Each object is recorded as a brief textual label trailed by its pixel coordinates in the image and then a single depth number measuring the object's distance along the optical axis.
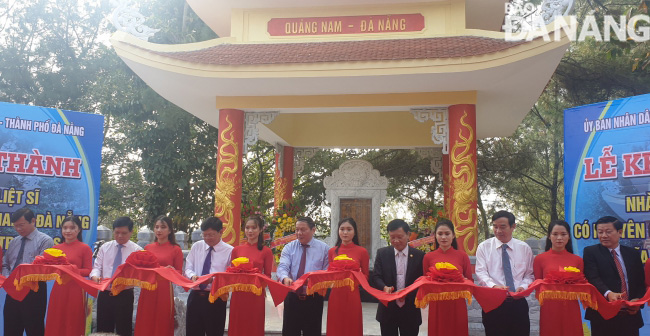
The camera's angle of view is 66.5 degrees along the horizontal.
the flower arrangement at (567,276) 3.78
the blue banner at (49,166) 5.81
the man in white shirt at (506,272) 4.05
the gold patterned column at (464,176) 7.71
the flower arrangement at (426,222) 10.25
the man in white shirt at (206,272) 4.33
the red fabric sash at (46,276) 4.36
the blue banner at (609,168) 5.21
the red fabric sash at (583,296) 3.79
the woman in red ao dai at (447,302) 3.99
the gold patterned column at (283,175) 11.87
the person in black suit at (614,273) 3.99
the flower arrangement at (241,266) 4.11
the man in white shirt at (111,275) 4.59
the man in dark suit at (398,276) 4.12
